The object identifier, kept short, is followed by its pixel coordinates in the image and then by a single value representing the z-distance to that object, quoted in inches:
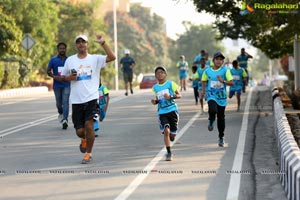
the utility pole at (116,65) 2392.5
